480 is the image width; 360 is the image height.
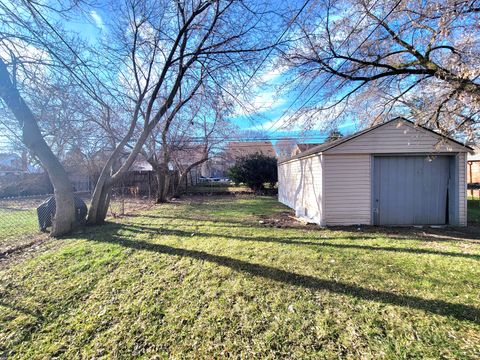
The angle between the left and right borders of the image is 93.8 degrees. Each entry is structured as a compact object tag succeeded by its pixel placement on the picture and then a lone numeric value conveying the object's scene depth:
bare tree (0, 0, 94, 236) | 4.56
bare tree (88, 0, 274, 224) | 5.92
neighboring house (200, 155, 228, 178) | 18.68
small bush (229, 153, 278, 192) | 16.75
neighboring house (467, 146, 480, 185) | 15.61
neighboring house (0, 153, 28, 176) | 15.73
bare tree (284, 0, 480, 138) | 4.29
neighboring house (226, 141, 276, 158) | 18.00
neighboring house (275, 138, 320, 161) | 30.78
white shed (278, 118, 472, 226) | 6.33
